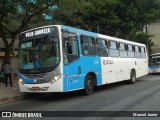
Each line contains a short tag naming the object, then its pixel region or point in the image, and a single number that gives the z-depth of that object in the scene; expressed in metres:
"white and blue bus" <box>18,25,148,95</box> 11.16
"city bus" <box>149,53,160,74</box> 27.91
